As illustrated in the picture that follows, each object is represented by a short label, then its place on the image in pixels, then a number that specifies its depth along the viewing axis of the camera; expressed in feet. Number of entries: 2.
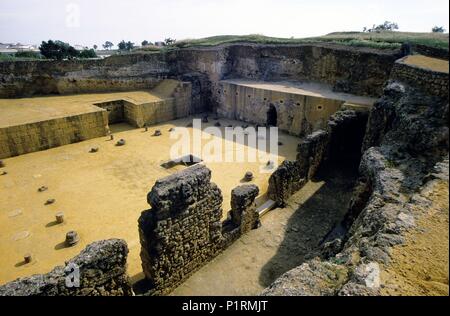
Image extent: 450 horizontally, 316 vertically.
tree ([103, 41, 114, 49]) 313.81
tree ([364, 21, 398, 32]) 151.27
